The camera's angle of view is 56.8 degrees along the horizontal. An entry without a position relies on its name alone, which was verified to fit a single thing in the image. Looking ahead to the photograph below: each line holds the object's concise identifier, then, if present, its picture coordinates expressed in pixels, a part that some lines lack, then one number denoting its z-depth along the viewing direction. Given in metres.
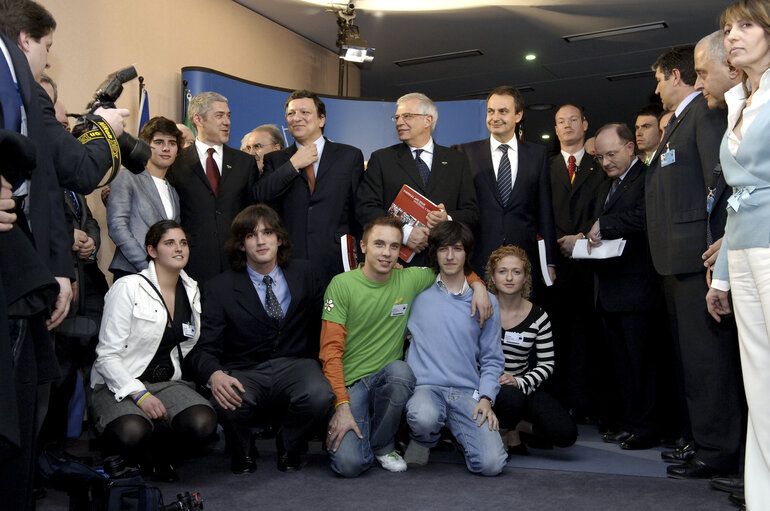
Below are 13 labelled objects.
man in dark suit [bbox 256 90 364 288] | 3.60
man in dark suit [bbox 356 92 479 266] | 3.57
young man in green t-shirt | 3.08
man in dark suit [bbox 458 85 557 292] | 3.70
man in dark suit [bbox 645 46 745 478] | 2.74
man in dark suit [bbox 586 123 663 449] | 3.50
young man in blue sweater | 3.06
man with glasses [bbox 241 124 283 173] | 4.67
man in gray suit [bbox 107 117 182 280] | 3.49
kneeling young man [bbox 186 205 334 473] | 3.01
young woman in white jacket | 2.82
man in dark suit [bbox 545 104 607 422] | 4.02
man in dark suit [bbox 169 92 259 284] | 3.68
